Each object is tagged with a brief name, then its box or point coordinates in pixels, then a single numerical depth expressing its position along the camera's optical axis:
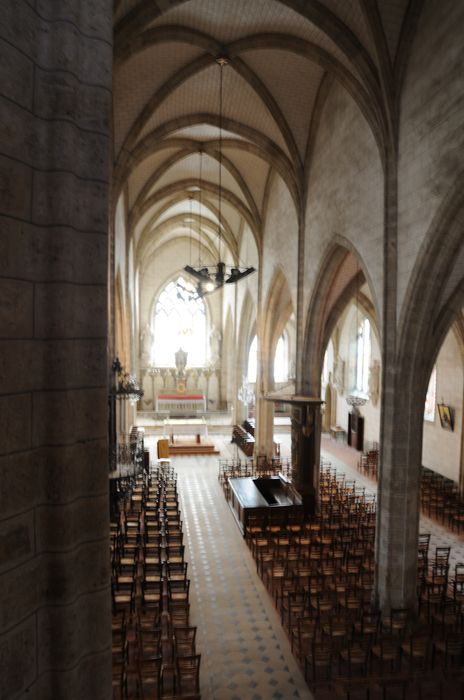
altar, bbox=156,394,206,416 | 37.38
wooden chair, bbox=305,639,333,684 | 8.34
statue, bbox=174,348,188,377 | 39.03
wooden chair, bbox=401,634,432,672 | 8.75
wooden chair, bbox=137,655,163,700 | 7.54
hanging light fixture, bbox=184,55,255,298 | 15.35
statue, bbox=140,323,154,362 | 39.19
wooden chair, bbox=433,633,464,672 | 8.78
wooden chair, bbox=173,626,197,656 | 8.64
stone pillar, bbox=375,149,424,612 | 10.97
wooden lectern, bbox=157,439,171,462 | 23.48
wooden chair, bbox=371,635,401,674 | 8.69
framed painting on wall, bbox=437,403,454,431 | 21.00
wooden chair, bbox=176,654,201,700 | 7.83
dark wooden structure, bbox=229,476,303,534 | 15.92
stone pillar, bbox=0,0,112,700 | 3.08
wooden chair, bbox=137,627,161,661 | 8.52
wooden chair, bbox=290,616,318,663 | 9.40
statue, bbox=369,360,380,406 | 26.52
